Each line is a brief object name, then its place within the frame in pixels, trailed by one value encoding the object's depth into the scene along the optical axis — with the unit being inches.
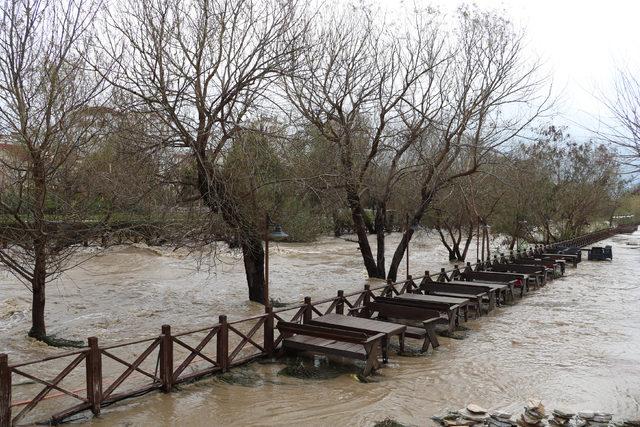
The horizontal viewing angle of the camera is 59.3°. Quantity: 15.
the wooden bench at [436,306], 498.6
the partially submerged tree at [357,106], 760.3
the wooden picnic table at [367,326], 401.4
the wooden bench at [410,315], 447.5
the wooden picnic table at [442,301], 501.0
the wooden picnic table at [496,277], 737.6
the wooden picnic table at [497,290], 625.9
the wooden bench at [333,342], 372.5
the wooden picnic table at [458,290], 613.5
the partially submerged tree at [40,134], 407.5
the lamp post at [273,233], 540.8
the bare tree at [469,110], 804.0
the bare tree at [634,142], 417.5
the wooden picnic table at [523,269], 857.5
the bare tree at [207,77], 522.9
